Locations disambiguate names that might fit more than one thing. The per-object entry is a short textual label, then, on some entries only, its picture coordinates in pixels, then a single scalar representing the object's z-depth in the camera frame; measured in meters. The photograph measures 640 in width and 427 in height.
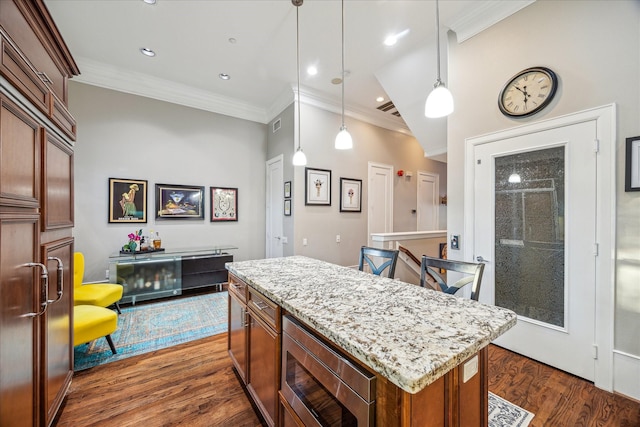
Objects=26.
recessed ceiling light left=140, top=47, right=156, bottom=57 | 3.46
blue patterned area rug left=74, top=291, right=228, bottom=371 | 2.52
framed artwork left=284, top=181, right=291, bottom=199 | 4.52
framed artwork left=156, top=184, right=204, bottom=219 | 4.38
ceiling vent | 4.92
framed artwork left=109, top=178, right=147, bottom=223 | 4.00
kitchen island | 0.79
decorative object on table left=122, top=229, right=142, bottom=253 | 3.96
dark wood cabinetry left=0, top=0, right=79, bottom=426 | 1.12
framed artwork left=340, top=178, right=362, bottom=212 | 4.91
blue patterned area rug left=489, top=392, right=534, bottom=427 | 1.68
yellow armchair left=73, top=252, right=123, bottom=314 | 2.87
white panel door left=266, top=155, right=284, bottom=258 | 4.81
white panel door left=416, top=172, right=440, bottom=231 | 6.27
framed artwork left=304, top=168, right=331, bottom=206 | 4.46
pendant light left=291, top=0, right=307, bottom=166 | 2.64
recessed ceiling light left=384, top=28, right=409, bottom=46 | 3.09
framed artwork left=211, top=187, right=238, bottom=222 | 4.86
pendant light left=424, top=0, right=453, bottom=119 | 1.65
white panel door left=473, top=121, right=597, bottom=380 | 2.08
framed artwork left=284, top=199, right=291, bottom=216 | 4.52
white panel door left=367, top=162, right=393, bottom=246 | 5.32
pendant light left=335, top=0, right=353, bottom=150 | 2.42
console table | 3.76
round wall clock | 2.24
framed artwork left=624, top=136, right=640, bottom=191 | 1.83
